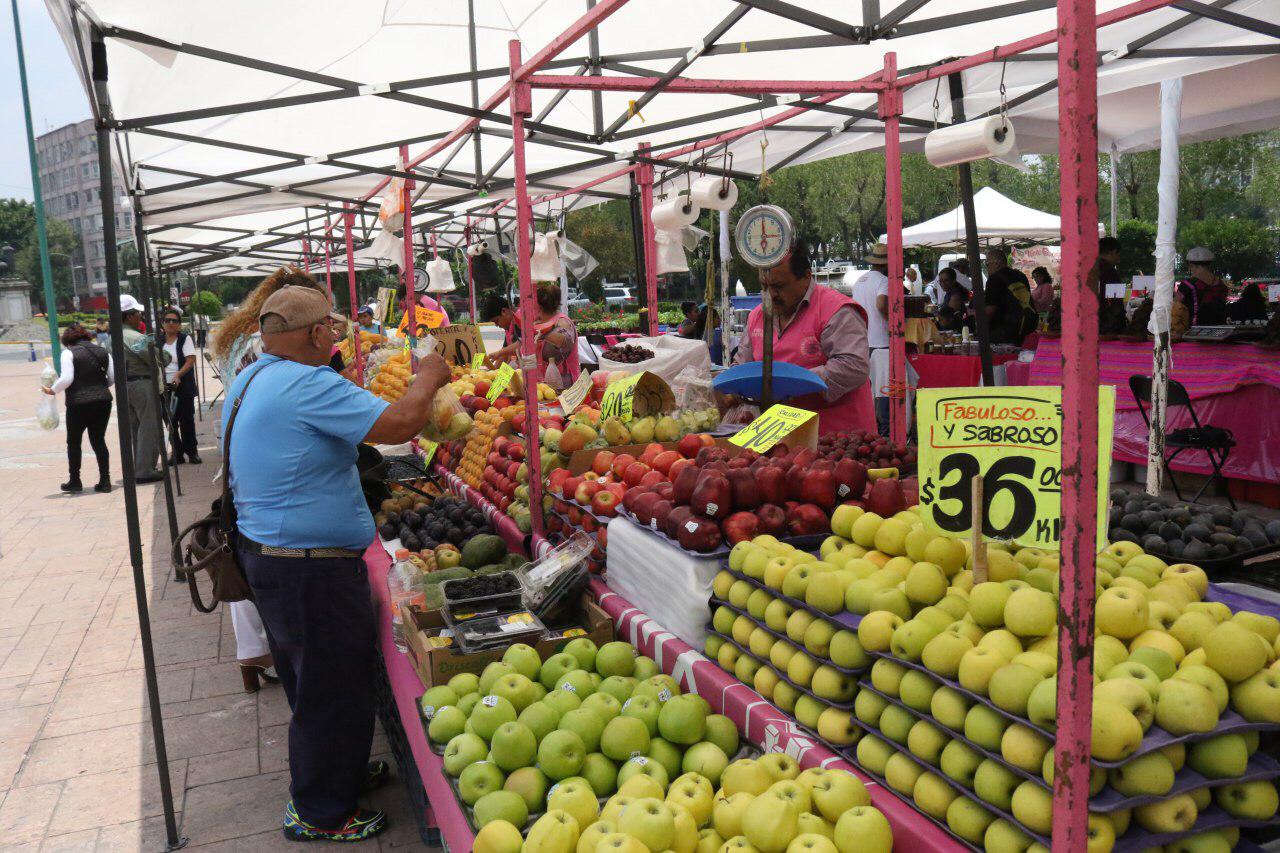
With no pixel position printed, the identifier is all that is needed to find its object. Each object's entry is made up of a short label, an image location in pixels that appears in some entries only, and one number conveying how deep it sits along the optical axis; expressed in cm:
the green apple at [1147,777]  154
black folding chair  667
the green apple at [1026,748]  161
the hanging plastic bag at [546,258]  1057
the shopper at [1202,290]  1022
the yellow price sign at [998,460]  183
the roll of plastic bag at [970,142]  420
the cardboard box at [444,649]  301
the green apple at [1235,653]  169
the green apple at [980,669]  175
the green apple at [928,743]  186
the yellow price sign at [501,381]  550
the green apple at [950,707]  180
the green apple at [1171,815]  157
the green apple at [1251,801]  161
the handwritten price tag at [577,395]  508
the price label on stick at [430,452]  522
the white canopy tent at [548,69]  464
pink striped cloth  686
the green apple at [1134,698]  157
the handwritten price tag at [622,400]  442
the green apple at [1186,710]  157
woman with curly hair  465
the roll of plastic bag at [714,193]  627
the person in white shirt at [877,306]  838
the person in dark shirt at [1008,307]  1020
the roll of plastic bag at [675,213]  688
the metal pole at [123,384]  328
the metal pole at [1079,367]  122
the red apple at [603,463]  399
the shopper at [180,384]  1173
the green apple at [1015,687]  165
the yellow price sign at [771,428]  344
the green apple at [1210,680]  166
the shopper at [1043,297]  1368
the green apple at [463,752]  243
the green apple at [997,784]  168
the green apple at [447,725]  263
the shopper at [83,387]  993
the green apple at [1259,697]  164
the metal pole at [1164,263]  627
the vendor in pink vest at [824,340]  419
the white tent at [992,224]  1852
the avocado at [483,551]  415
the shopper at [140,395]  1045
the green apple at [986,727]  171
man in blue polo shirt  306
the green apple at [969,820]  174
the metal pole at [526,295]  381
